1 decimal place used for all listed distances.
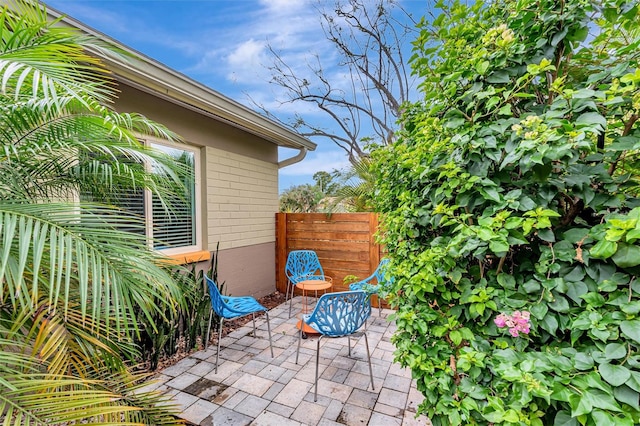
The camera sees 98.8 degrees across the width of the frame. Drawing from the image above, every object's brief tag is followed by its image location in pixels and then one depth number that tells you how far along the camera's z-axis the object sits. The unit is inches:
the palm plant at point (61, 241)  35.5
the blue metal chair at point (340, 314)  88.0
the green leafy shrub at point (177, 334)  101.4
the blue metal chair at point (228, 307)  102.7
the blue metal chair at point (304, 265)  175.2
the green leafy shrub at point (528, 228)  29.7
